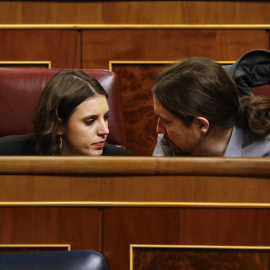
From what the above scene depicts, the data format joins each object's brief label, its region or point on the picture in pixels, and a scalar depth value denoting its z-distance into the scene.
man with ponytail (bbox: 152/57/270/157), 4.45
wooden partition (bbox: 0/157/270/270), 4.16
